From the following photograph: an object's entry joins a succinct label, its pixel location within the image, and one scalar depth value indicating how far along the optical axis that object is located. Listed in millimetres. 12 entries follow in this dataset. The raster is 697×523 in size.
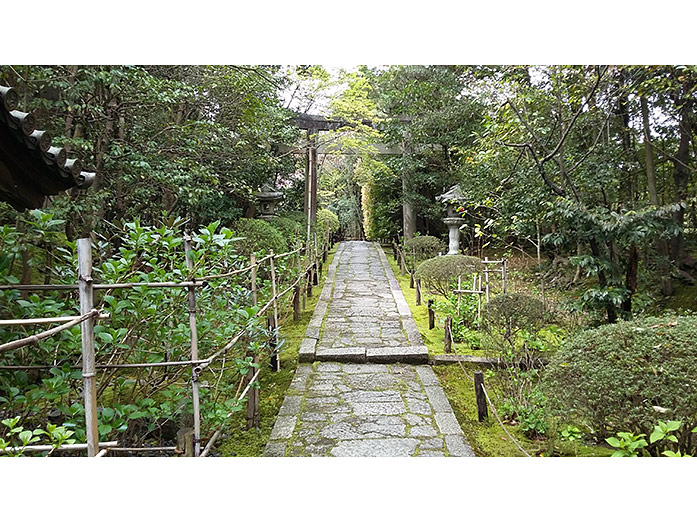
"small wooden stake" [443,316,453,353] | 4422
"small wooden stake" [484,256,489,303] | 4954
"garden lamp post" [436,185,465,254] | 8062
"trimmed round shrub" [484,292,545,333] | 3807
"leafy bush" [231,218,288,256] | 6461
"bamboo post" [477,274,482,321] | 4880
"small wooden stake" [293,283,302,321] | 5707
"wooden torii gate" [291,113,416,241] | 8539
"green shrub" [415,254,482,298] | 6004
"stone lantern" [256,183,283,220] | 8633
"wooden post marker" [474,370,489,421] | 3076
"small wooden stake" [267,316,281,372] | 3903
